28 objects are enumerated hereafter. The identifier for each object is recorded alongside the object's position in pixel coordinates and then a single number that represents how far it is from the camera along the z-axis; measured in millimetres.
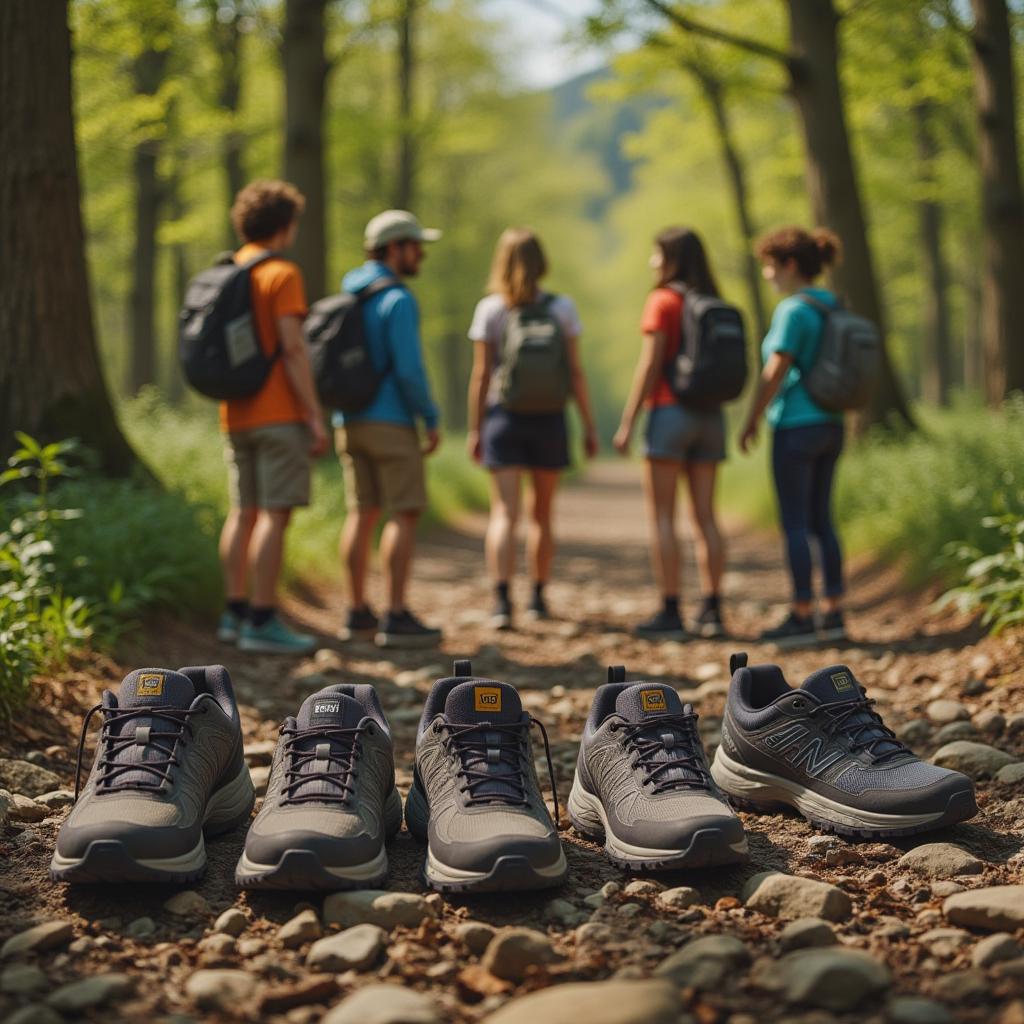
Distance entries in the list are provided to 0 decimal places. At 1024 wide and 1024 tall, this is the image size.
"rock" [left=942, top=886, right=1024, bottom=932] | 2328
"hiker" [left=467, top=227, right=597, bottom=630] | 6289
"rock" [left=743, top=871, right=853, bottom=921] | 2465
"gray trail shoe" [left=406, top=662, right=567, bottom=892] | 2488
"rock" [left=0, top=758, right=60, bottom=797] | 3354
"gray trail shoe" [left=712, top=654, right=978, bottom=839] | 2887
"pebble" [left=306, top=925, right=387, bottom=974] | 2225
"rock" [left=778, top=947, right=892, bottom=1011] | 2002
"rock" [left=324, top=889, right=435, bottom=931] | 2434
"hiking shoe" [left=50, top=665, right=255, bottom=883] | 2449
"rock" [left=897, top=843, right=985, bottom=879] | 2715
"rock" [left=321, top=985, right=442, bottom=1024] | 1914
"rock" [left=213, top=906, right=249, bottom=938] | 2396
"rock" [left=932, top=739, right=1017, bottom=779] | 3508
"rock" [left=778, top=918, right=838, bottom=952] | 2287
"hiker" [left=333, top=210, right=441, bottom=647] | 5930
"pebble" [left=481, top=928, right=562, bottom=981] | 2178
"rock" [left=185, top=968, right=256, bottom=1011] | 2043
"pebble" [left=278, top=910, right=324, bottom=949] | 2342
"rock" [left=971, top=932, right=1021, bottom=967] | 2156
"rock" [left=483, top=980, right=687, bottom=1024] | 1843
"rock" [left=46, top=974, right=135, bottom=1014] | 2018
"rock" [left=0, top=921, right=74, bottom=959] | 2254
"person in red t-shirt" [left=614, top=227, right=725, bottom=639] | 6172
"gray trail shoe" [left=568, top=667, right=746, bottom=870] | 2621
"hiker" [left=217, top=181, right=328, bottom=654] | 5520
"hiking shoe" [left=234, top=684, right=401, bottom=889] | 2465
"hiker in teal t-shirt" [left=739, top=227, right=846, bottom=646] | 5848
